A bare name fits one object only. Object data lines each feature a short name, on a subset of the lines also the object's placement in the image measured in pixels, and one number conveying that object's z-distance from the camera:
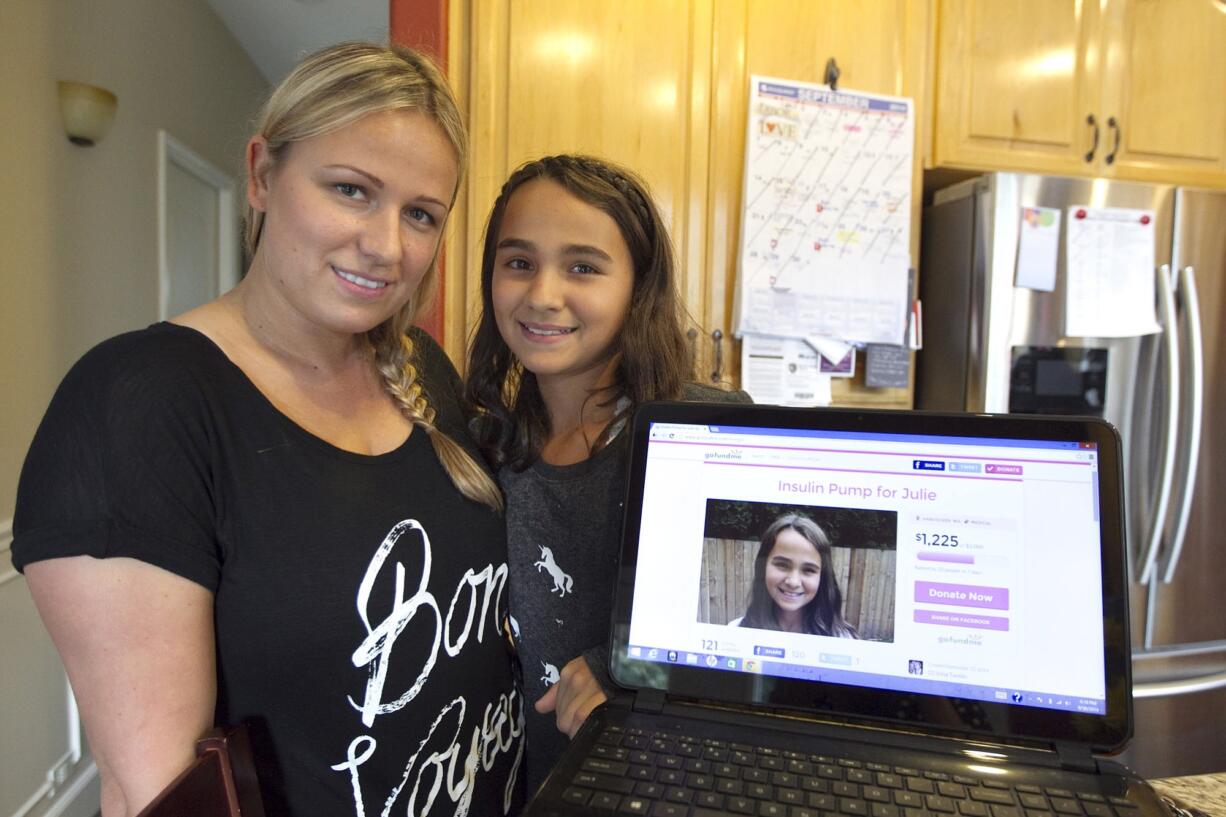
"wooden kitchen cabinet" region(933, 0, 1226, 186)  1.85
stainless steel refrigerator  1.75
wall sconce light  1.91
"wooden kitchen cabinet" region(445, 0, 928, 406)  1.62
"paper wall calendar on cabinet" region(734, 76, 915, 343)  1.75
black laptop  0.51
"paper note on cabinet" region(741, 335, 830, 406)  1.79
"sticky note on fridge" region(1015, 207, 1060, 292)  1.74
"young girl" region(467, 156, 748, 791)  0.82
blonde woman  0.53
